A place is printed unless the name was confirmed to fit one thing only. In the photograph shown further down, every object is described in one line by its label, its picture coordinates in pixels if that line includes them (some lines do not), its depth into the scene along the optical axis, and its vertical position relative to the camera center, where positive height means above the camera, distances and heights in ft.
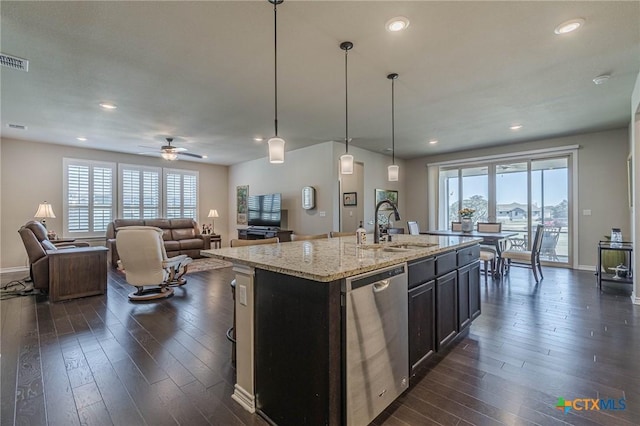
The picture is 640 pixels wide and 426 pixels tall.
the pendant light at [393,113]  10.82 +5.11
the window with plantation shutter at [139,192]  24.64 +2.01
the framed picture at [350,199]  23.00 +1.20
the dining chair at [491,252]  16.02 -2.21
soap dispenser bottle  9.05 -0.69
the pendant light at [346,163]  10.66 +1.89
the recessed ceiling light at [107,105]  13.28 +5.12
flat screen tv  23.84 +0.38
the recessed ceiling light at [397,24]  7.52 +5.06
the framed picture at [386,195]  24.52 +1.67
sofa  22.77 -1.86
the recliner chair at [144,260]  12.49 -2.05
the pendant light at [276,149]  8.28 +1.87
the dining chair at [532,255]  15.80 -2.30
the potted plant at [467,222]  18.74 -0.53
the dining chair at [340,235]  12.92 -0.93
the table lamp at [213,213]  28.37 +0.10
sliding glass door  20.38 +1.24
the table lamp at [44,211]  19.02 +0.26
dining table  16.20 -1.34
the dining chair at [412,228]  19.35 -0.94
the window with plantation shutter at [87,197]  22.18 +1.43
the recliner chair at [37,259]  13.82 -2.11
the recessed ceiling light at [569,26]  7.63 +5.07
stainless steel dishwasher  4.93 -2.39
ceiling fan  17.84 +3.83
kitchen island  4.76 -2.05
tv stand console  23.16 -1.58
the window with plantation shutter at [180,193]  27.22 +2.07
